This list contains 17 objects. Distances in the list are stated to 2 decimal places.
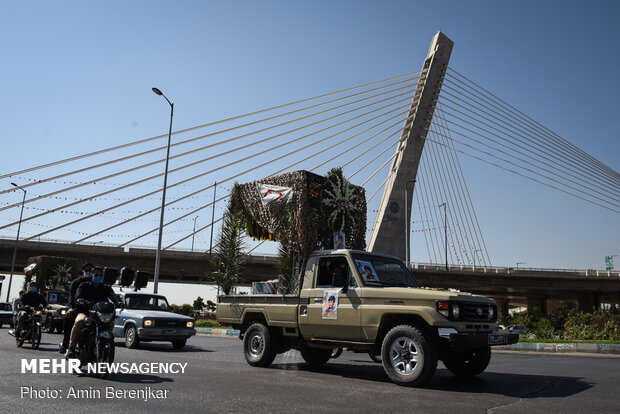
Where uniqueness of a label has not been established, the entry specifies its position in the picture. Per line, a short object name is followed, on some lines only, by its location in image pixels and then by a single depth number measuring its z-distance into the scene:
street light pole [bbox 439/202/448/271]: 54.56
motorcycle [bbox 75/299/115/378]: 8.15
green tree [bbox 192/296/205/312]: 47.42
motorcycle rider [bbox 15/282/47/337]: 13.09
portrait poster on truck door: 8.98
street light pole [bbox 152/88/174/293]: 25.67
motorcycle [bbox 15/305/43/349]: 12.62
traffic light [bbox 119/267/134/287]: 14.68
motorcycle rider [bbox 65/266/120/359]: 8.45
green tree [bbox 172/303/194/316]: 41.69
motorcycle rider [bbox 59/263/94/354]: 9.09
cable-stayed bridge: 34.00
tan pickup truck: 7.80
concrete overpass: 45.91
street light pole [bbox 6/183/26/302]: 43.28
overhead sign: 105.22
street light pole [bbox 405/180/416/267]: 31.69
